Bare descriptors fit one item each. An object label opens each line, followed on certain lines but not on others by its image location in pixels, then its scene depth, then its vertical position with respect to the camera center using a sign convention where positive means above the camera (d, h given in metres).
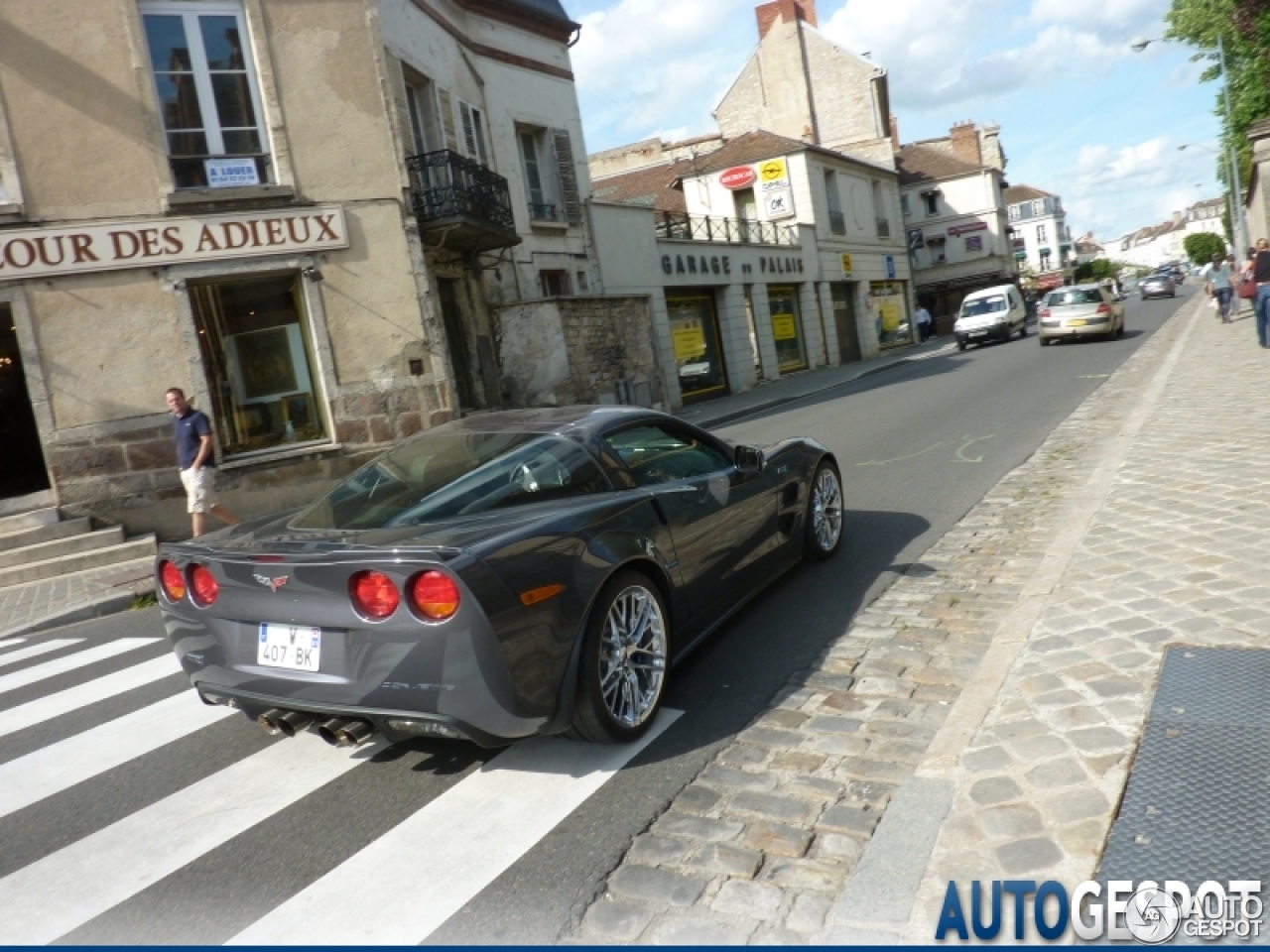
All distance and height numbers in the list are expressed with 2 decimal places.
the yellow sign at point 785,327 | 30.33 +0.71
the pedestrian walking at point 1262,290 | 14.05 -0.30
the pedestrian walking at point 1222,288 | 21.98 -0.27
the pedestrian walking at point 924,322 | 42.97 +0.20
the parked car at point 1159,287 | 49.81 +0.01
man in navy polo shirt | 10.13 -0.05
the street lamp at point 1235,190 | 30.67 +2.75
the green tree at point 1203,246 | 98.41 +3.50
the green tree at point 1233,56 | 30.00 +7.22
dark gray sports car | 3.20 -0.66
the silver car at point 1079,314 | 23.66 -0.36
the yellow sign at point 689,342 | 24.99 +0.61
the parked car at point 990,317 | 30.31 -0.06
